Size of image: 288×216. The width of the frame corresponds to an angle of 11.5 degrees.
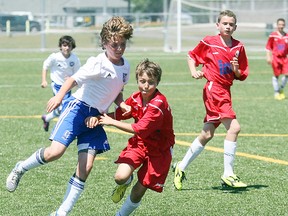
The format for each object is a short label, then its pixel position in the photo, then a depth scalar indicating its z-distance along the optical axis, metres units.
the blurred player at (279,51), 35.84
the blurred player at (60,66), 25.46
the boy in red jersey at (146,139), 12.37
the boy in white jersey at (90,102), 12.84
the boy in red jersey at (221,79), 16.31
